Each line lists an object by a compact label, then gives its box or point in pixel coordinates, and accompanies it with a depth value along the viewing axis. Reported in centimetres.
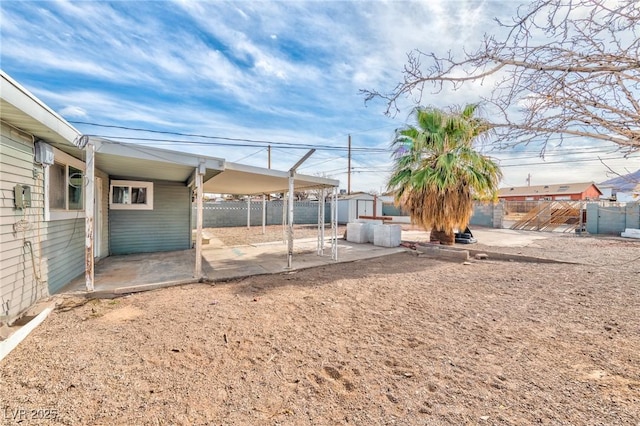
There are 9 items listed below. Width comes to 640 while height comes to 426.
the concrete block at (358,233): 1087
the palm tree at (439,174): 848
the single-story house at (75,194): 311
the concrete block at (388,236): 984
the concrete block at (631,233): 1274
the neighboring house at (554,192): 3130
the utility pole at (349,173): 2077
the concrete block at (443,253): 802
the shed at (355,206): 2011
